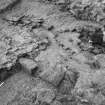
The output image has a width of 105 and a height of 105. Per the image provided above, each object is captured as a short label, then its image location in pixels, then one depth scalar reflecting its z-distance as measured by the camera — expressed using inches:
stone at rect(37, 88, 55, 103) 192.9
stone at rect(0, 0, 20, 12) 313.0
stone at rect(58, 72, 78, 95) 198.2
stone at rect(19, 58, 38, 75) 219.6
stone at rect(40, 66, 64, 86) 205.3
